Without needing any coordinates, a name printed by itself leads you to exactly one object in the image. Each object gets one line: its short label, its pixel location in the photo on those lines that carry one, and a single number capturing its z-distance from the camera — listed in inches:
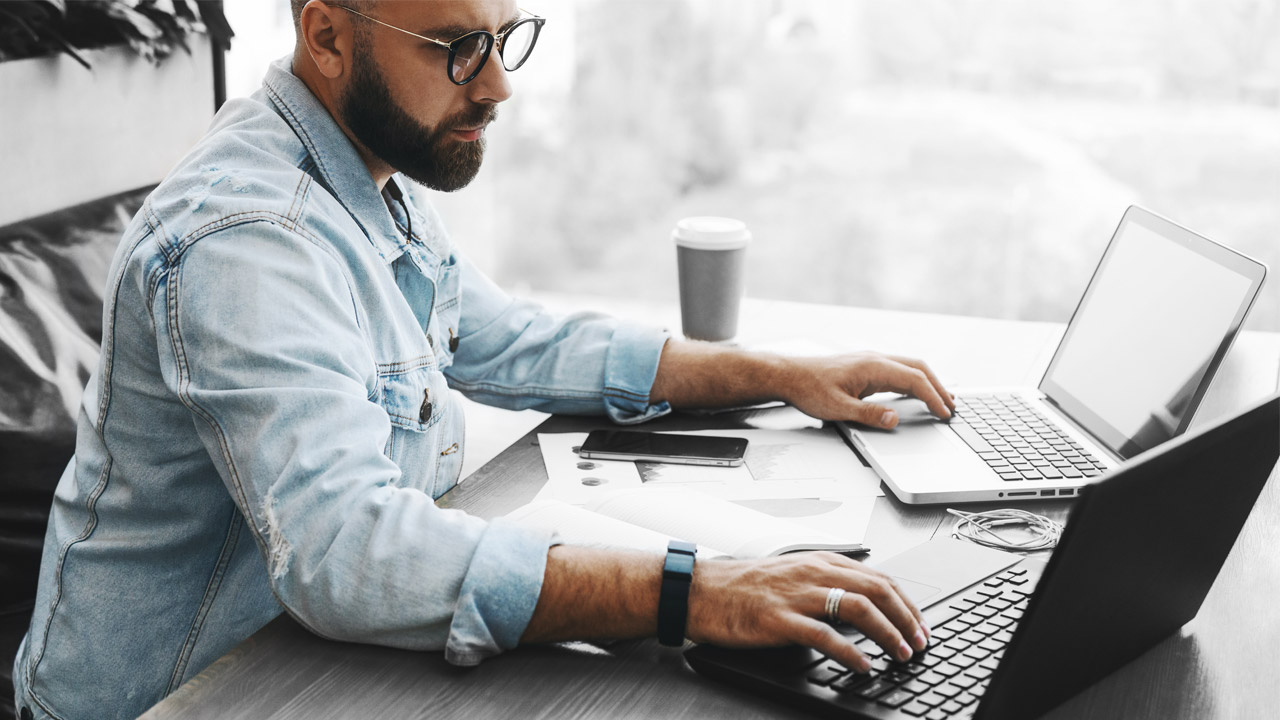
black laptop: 23.8
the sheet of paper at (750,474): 40.1
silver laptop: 39.0
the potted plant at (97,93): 46.7
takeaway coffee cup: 56.6
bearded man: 29.2
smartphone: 42.9
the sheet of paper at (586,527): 34.1
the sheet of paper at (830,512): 36.9
